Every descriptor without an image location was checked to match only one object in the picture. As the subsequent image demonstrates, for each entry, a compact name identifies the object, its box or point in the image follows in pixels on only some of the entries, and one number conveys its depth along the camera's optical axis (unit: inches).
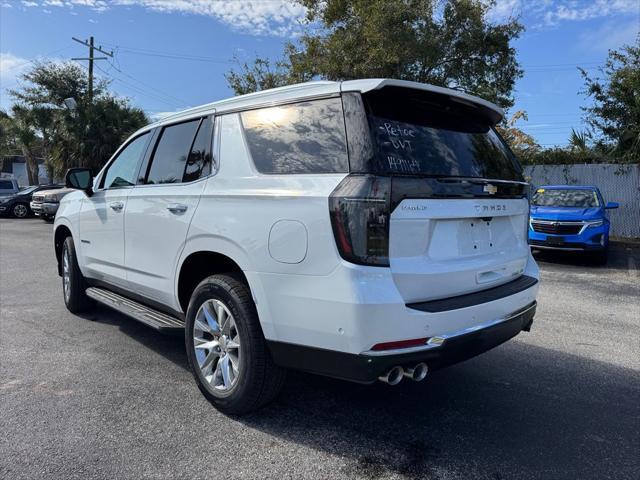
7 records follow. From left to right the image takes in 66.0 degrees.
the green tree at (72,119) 1005.8
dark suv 887.7
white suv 96.9
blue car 390.6
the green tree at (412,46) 545.0
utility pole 1145.3
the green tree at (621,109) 571.5
